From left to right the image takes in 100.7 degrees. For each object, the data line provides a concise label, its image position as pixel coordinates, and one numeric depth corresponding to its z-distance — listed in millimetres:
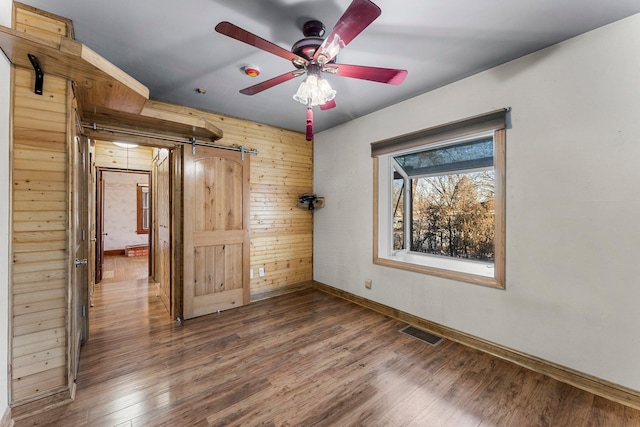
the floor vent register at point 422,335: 2693
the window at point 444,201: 2510
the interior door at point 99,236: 4656
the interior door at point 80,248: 1972
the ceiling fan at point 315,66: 1465
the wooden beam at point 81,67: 1453
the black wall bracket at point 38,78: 1623
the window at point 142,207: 8398
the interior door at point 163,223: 3447
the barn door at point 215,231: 3248
